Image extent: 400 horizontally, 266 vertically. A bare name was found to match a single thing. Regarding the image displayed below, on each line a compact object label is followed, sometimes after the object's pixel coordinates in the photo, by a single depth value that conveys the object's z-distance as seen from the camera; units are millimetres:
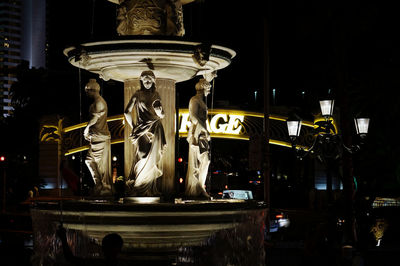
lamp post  15523
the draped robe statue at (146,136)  10492
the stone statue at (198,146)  11500
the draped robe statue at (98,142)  11438
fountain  9359
